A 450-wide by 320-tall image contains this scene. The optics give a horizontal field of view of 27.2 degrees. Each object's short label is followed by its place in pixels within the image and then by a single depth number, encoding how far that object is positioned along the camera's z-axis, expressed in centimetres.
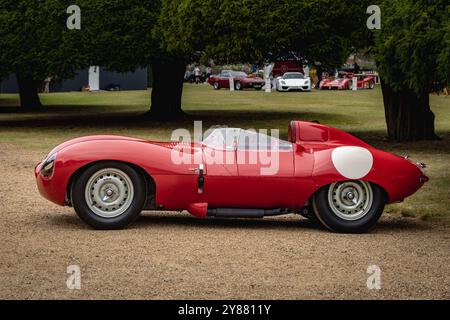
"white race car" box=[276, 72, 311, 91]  5499
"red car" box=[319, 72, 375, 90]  5900
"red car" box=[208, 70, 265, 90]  5897
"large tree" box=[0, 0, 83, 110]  2539
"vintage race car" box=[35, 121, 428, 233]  897
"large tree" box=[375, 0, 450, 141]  1477
